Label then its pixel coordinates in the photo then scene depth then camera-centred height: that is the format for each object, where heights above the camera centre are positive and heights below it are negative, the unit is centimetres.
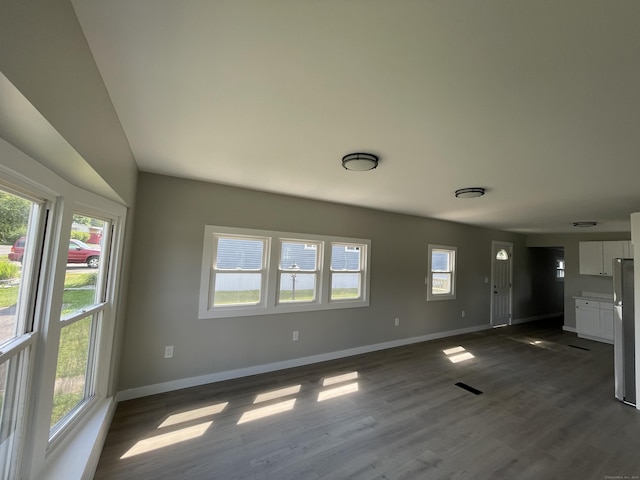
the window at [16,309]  113 -29
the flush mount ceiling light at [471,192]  305 +89
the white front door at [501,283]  639 -32
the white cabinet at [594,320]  544 -95
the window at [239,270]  333 -18
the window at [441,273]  532 -13
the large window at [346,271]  421 -14
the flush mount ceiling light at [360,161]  216 +84
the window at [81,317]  170 -47
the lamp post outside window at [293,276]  384 -24
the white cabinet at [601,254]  557 +47
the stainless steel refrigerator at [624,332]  306 -66
